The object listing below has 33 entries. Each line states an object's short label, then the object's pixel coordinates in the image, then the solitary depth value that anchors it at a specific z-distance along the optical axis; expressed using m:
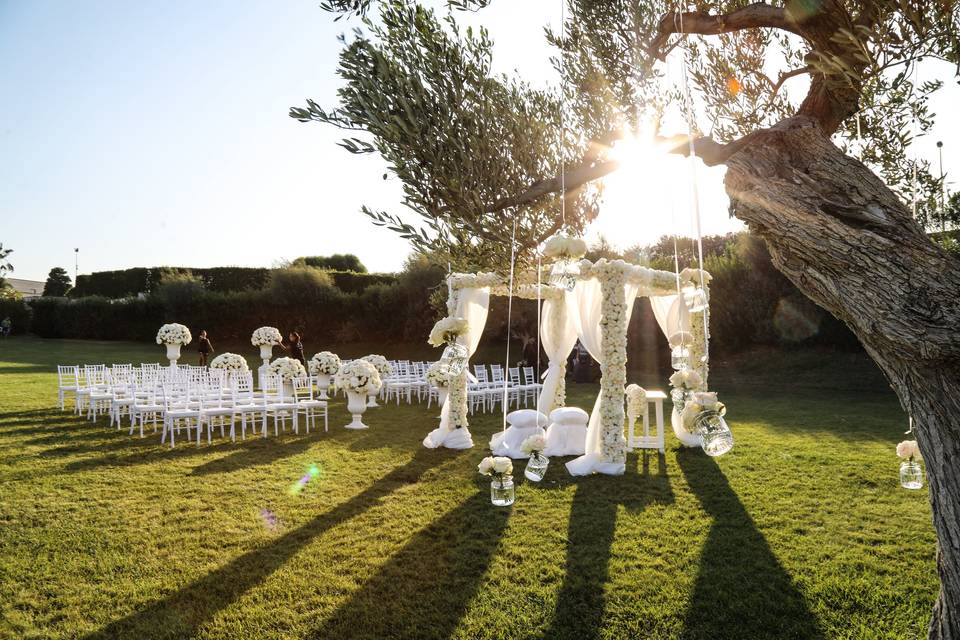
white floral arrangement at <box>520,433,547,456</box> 3.13
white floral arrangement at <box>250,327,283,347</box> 16.33
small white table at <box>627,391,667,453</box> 8.97
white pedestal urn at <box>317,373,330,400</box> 13.44
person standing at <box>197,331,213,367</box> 19.02
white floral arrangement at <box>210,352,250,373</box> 13.67
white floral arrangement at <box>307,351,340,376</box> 12.80
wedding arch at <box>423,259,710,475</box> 7.85
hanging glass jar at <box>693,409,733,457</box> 2.19
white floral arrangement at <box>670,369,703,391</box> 2.40
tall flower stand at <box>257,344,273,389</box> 16.94
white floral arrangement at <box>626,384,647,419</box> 9.23
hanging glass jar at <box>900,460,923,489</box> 3.34
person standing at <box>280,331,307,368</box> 16.25
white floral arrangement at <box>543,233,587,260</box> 2.77
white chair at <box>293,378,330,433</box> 10.26
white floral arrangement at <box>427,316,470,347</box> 3.89
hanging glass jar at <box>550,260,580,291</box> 2.80
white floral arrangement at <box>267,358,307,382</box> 12.68
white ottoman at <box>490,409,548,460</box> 8.82
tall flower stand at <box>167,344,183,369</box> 15.19
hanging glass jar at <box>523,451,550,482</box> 3.03
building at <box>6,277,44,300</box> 74.14
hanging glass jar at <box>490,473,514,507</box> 3.10
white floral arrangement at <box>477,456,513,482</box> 3.05
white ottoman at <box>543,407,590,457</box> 8.89
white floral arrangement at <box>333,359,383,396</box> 10.80
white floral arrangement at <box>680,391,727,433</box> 2.23
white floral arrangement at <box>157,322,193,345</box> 14.80
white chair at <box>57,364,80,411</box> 11.79
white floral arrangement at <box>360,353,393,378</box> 14.27
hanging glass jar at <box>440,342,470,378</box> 3.59
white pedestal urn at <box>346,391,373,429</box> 10.97
